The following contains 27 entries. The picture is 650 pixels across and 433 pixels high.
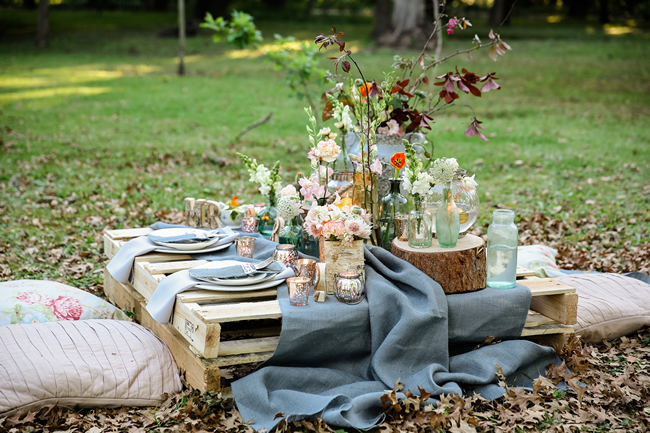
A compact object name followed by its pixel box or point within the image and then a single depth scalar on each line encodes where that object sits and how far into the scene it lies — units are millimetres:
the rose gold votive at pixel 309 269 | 3660
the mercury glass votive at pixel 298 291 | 3527
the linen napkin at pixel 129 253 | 4301
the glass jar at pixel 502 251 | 3826
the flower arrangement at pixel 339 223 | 3643
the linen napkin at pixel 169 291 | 3663
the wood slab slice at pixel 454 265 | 3736
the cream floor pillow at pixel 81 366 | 3350
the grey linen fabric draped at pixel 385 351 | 3371
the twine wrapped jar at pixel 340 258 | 3701
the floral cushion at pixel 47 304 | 3961
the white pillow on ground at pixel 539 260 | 4945
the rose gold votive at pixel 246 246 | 4199
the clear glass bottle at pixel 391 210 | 4121
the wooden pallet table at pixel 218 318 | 3398
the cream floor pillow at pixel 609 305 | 4293
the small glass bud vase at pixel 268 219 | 4621
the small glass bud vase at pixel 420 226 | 3809
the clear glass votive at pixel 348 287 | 3592
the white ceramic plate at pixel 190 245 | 4293
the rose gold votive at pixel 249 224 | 4605
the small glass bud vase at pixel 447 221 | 3762
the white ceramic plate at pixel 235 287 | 3637
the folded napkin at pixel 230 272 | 3716
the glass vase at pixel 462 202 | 3986
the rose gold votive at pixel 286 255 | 3959
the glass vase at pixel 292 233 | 4258
